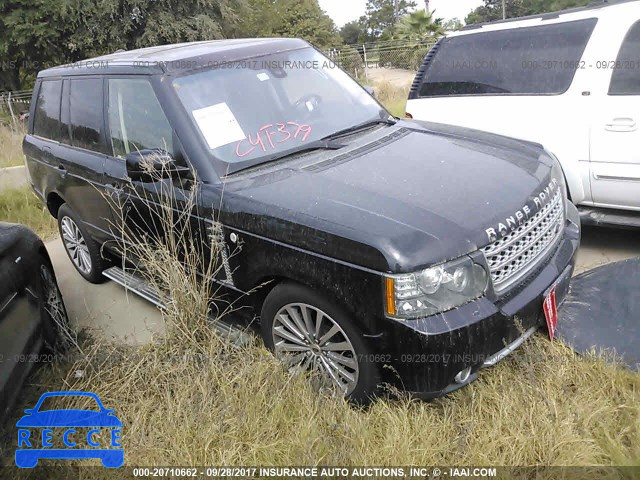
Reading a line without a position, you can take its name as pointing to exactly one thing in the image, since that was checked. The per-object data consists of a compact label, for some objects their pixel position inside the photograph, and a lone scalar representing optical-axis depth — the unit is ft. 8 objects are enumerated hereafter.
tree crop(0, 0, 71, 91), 72.64
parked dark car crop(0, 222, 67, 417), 8.98
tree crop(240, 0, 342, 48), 101.04
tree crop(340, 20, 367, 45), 227.79
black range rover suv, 7.95
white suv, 13.29
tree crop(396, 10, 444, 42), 82.28
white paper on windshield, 10.51
